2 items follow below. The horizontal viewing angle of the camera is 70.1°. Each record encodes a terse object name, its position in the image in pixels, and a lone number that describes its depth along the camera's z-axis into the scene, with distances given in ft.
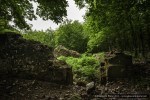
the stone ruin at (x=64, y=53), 46.56
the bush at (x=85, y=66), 26.45
